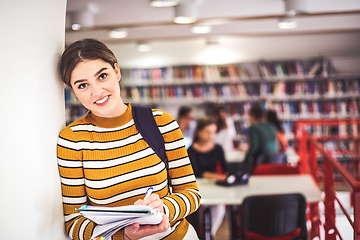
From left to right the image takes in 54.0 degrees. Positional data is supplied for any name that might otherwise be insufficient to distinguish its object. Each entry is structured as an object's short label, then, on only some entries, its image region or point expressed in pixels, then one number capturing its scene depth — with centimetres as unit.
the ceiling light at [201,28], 441
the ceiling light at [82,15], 376
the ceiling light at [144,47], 605
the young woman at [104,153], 116
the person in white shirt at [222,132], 493
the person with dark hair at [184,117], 510
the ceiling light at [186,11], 362
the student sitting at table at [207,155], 335
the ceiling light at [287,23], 421
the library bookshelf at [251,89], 642
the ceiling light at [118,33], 452
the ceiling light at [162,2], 322
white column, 107
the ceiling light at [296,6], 351
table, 265
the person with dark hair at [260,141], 430
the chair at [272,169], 343
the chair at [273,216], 233
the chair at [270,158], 410
